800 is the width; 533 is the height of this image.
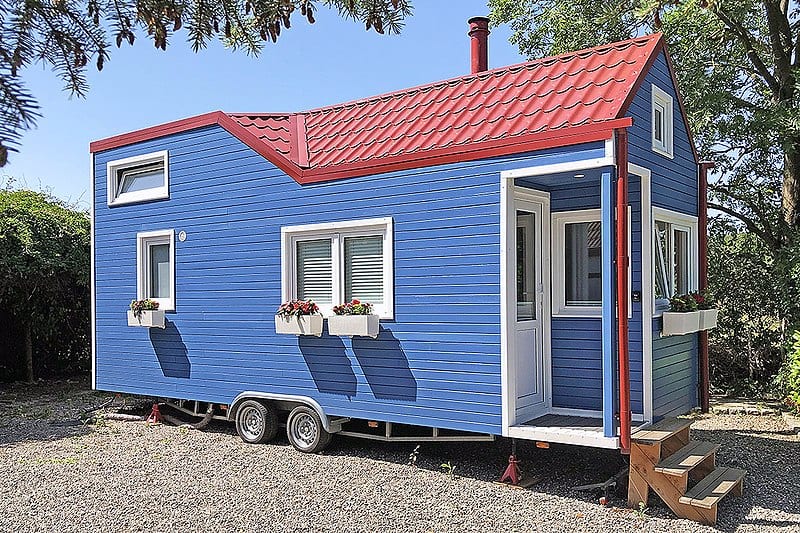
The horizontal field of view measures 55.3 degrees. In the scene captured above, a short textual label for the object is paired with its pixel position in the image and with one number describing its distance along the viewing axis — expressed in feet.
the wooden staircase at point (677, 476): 18.93
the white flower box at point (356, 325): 23.58
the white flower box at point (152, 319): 29.53
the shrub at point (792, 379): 29.25
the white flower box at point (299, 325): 24.84
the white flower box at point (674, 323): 23.18
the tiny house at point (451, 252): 21.47
